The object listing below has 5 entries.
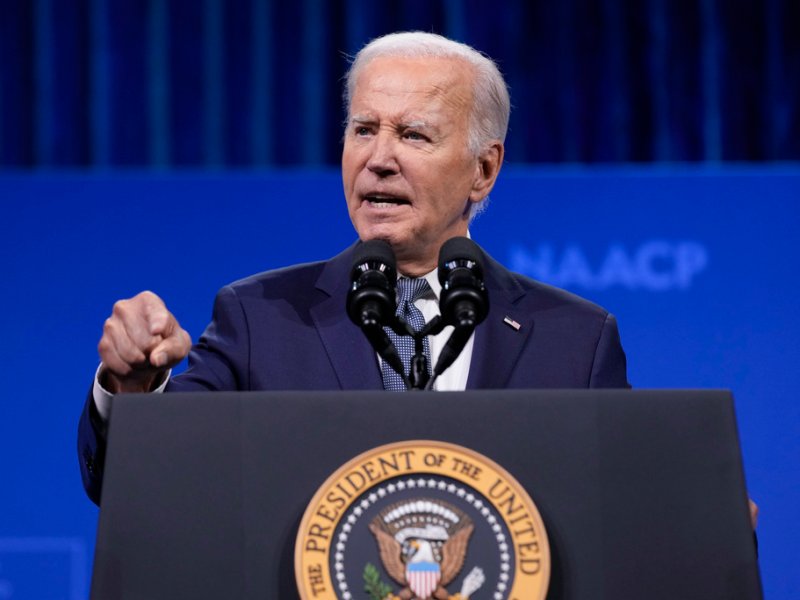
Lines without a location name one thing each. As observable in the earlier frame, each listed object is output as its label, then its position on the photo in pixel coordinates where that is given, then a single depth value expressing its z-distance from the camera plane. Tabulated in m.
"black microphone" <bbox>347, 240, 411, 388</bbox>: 6.18
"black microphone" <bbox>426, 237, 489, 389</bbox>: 6.17
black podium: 6.05
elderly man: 6.52
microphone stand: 6.18
